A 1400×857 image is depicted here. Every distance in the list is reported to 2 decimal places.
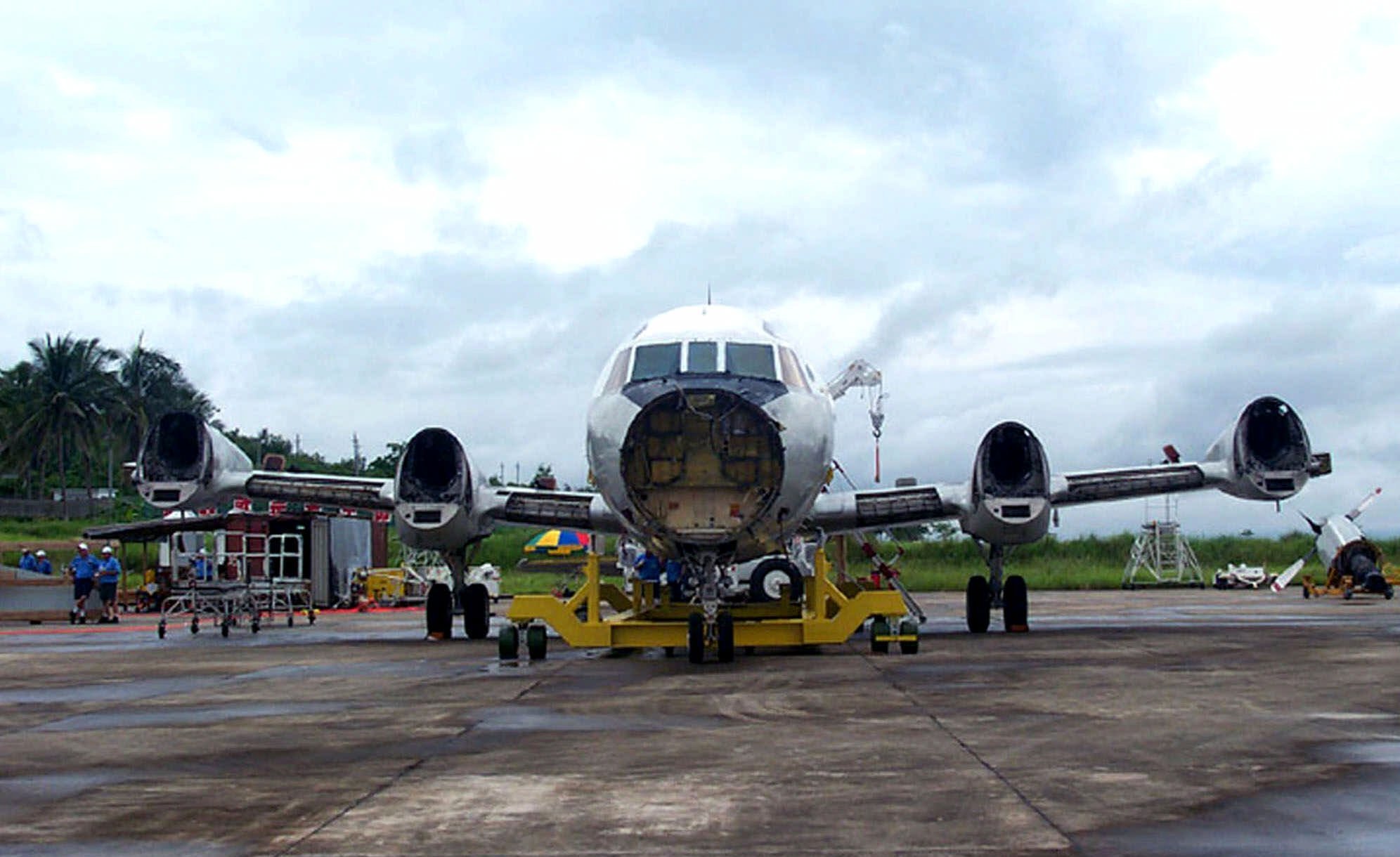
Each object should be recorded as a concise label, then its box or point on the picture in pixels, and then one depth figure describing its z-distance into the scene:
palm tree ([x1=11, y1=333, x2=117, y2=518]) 80.44
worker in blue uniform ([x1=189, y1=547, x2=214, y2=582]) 32.28
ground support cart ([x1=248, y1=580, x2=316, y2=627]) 25.87
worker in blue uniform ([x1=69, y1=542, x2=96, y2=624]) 30.19
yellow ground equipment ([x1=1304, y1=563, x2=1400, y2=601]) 37.06
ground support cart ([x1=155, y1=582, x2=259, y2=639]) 24.14
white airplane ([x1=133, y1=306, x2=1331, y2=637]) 14.76
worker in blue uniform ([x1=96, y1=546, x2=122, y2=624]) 31.97
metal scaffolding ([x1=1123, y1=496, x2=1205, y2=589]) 53.38
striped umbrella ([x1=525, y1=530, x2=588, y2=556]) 48.31
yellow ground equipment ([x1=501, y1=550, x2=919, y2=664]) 14.70
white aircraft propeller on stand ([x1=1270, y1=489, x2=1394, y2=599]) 34.62
